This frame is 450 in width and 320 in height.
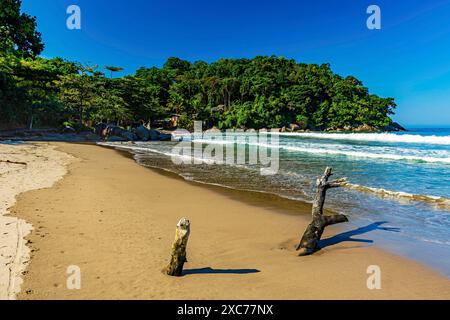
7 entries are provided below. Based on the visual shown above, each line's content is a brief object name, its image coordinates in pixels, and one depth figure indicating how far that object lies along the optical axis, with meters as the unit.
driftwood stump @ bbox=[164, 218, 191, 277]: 4.71
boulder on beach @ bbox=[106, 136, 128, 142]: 41.08
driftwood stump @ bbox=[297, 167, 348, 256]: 6.19
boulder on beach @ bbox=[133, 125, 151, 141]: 45.88
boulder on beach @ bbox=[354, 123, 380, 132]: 96.00
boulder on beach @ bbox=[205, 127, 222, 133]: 79.56
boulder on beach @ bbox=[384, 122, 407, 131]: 106.35
